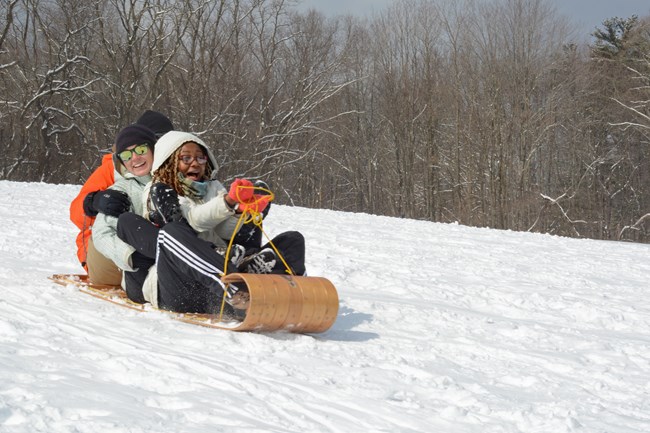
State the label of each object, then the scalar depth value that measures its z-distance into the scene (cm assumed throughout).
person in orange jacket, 881
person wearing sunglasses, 861
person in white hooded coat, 774
